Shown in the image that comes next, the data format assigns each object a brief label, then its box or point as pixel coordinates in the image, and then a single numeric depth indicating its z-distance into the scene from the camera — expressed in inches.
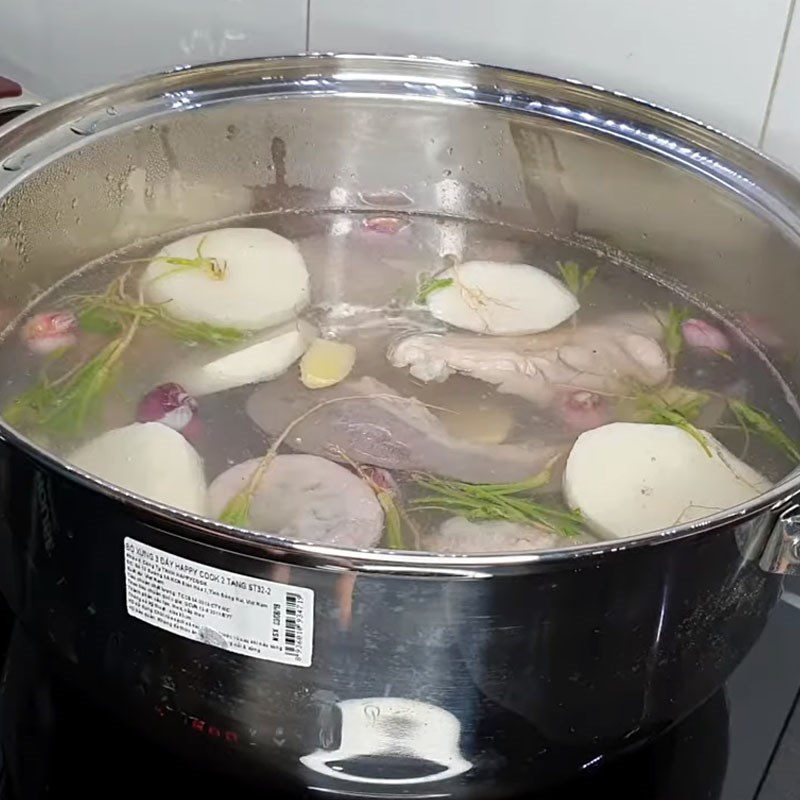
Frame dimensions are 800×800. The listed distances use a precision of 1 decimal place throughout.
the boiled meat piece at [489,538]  31.5
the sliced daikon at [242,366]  38.2
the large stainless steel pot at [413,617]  23.2
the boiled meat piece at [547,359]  38.9
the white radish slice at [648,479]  32.5
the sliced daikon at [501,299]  41.4
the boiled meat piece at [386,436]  34.9
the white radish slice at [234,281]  40.8
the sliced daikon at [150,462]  32.2
